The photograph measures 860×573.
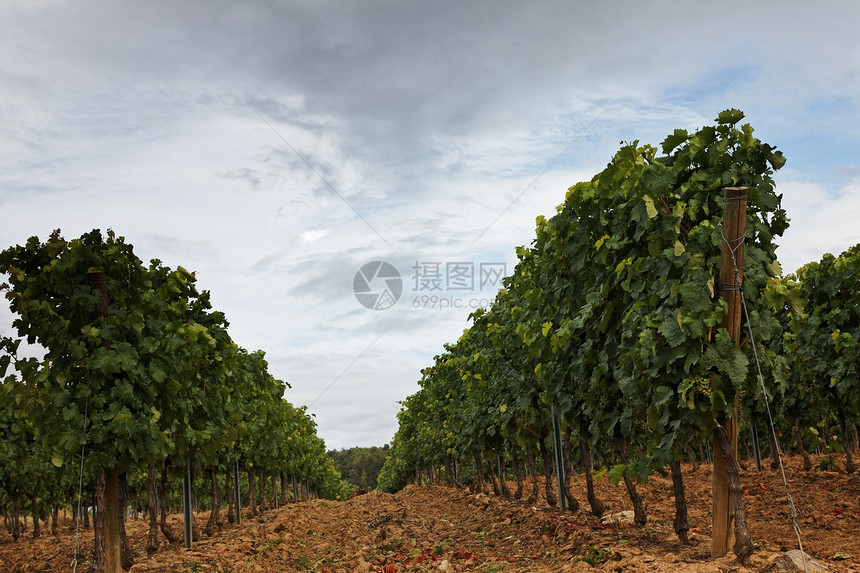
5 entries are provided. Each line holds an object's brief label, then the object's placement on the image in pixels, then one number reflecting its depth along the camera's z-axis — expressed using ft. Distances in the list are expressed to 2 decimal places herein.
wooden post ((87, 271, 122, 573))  30.86
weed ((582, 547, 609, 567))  29.09
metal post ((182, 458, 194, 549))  51.53
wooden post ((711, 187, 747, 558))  24.99
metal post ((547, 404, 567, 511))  49.98
